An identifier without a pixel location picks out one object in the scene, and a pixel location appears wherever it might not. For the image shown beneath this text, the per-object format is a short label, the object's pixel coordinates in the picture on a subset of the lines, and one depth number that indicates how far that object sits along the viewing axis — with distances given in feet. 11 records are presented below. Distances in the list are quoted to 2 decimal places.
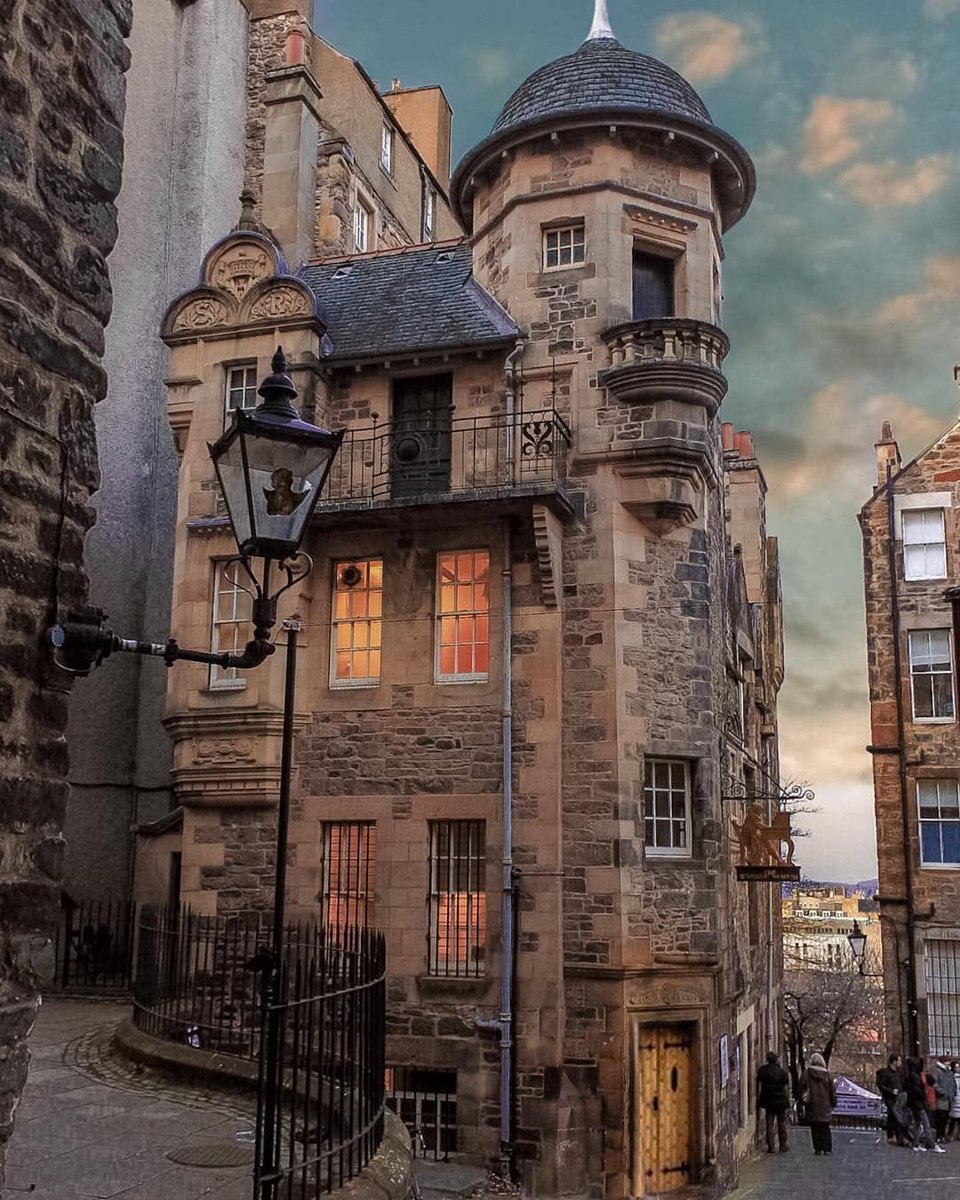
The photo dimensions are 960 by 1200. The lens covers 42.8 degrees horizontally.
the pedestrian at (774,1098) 64.54
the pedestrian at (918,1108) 66.85
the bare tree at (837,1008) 149.69
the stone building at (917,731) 82.02
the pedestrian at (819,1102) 62.49
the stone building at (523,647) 51.13
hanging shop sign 59.16
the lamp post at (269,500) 19.26
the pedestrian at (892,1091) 67.05
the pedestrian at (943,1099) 70.64
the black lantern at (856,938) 78.87
